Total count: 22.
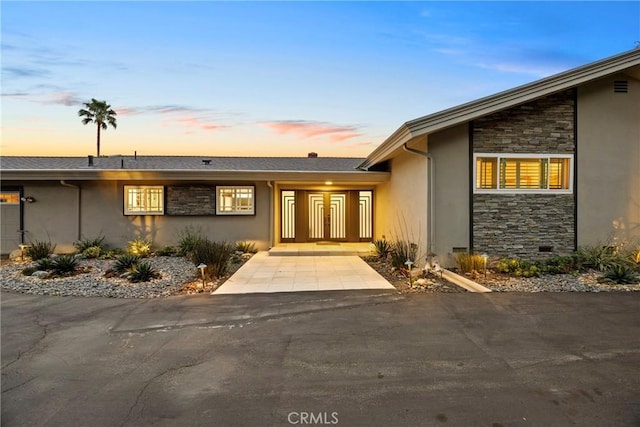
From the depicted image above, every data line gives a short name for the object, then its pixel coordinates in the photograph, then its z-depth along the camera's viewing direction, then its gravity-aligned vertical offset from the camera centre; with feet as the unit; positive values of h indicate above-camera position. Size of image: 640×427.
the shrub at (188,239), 36.63 -3.11
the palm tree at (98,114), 93.20 +24.66
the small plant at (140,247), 37.37 -3.95
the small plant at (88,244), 37.68 -3.59
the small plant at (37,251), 34.04 -3.94
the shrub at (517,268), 24.98 -4.13
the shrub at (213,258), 25.90 -3.60
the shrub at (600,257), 26.61 -3.52
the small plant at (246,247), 39.68 -4.10
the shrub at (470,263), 25.73 -3.83
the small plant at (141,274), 24.76 -4.40
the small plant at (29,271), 26.68 -4.53
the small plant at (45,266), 27.32 -4.21
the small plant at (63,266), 26.73 -4.17
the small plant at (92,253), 36.22 -4.29
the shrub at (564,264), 26.05 -4.02
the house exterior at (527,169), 27.35 +3.41
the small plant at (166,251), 37.93 -4.33
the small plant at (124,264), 27.25 -4.14
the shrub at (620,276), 22.57 -4.18
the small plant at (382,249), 35.89 -3.91
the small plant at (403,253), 28.71 -3.63
